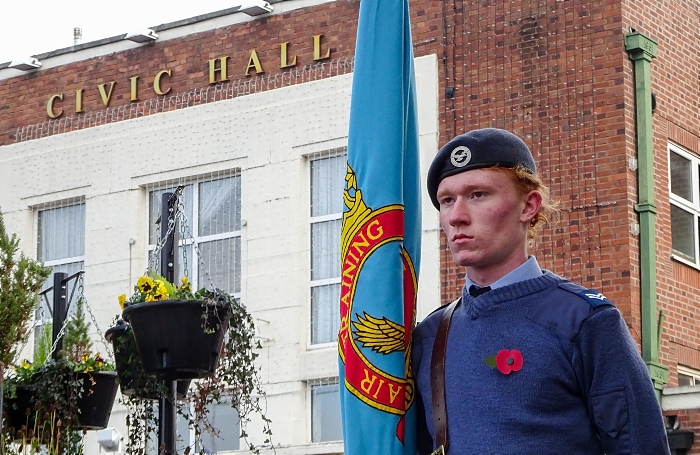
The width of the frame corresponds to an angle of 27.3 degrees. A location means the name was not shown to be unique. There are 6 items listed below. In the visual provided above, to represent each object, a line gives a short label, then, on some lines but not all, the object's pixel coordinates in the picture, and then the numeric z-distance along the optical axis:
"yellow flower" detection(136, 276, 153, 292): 8.31
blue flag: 3.89
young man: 3.52
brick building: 15.59
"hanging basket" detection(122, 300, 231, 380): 7.91
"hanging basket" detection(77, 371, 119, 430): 10.17
